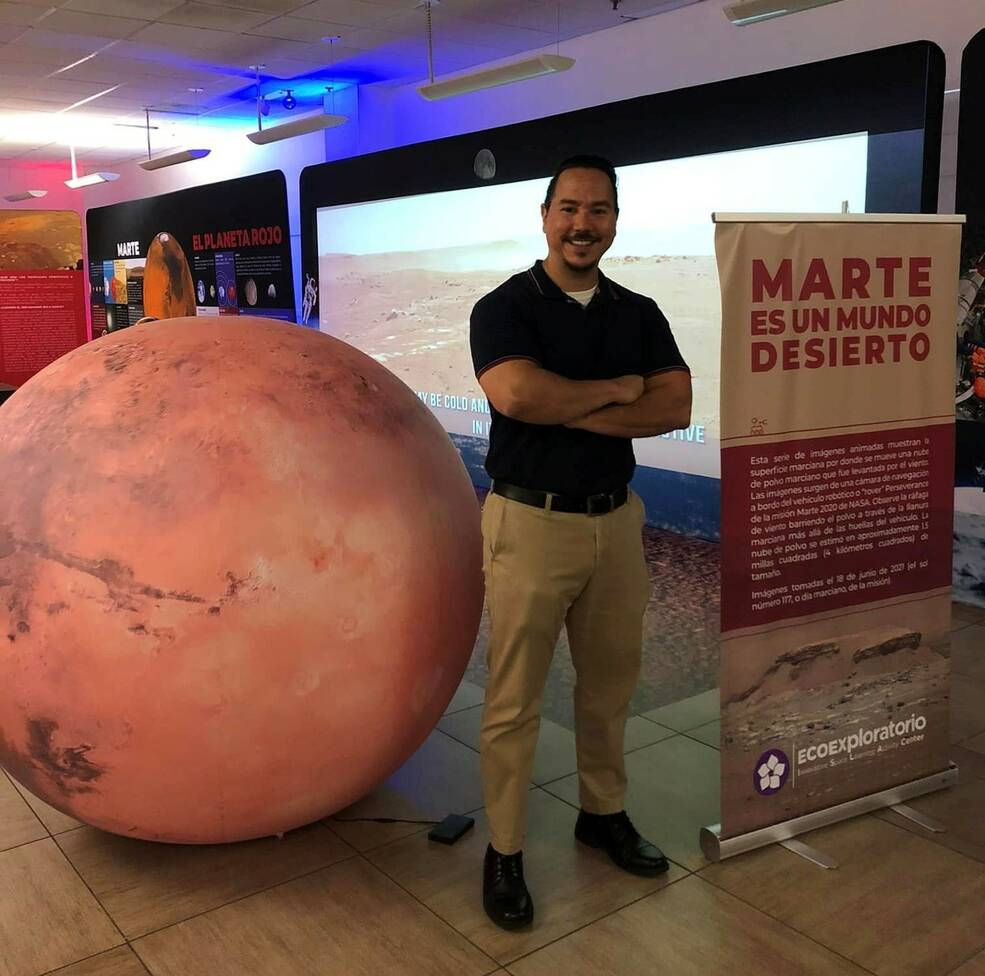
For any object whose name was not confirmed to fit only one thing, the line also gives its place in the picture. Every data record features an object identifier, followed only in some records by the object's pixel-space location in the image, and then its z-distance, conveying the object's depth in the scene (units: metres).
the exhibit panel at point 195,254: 10.57
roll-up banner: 2.63
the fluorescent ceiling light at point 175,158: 9.84
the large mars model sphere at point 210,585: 2.33
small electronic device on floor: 2.82
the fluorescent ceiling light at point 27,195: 14.11
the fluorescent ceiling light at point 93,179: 12.09
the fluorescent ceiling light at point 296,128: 8.34
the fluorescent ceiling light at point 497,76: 6.33
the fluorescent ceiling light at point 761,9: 4.85
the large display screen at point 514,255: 5.90
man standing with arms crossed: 2.44
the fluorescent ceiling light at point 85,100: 10.02
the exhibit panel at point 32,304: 7.25
